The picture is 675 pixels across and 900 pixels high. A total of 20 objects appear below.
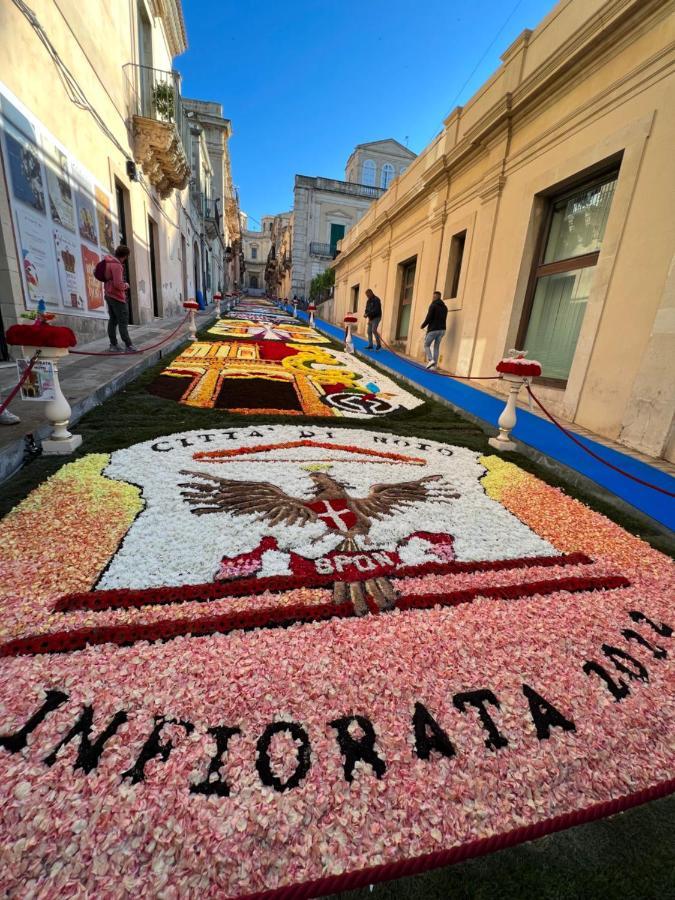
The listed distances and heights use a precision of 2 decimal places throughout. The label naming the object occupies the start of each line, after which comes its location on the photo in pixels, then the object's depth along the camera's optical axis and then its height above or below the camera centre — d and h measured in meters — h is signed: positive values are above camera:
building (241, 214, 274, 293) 79.00 +10.11
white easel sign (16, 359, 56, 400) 2.92 -0.64
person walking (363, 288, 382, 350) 11.20 +0.11
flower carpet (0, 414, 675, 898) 0.91 -1.14
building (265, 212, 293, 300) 40.53 +5.47
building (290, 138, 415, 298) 32.22 +7.38
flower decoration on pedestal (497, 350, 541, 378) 3.85 -0.36
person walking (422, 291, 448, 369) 8.48 -0.04
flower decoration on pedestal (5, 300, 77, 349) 2.83 -0.29
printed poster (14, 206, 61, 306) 5.12 +0.43
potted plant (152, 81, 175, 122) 10.74 +5.11
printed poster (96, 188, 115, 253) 7.68 +1.39
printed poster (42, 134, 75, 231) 5.68 +1.50
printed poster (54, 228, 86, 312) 6.07 +0.33
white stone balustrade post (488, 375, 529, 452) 3.96 -0.86
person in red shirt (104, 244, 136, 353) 6.18 -0.01
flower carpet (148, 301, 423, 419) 4.95 -1.04
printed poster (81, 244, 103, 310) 6.95 +0.22
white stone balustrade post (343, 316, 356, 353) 10.08 -0.49
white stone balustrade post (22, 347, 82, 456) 2.96 -0.90
